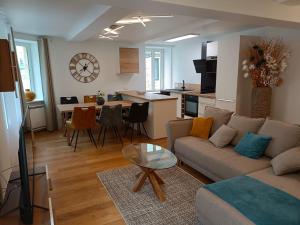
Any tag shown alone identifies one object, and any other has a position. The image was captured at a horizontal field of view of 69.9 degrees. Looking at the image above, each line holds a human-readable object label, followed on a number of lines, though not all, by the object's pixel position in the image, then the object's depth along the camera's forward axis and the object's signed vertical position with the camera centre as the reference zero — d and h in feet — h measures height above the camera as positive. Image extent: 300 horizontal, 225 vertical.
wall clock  19.20 +0.81
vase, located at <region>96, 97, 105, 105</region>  16.39 -1.90
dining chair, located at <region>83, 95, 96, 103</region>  19.13 -2.02
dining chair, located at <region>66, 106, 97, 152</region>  13.24 -2.65
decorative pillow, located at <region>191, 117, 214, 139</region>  10.91 -2.68
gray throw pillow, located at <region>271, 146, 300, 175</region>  6.79 -2.83
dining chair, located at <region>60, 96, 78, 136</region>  18.52 -2.03
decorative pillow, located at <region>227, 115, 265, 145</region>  9.14 -2.23
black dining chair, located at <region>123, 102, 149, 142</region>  14.48 -2.55
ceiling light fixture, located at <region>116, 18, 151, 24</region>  11.98 +3.09
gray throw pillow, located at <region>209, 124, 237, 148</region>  9.52 -2.75
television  5.32 -2.81
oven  18.56 -2.74
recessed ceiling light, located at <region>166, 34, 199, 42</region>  17.93 +3.28
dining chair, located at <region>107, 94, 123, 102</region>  20.26 -2.00
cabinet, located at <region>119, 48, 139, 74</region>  20.67 +1.48
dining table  14.42 -2.19
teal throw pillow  8.21 -2.76
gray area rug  7.17 -4.70
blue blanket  4.93 -3.25
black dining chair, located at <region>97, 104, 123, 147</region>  13.87 -2.63
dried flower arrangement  13.56 +0.71
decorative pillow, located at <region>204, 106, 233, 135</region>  10.76 -2.13
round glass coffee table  8.18 -3.36
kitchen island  15.08 -2.70
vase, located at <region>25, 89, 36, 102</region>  16.98 -1.45
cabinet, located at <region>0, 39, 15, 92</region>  6.02 +0.22
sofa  5.82 -3.26
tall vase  14.24 -1.82
